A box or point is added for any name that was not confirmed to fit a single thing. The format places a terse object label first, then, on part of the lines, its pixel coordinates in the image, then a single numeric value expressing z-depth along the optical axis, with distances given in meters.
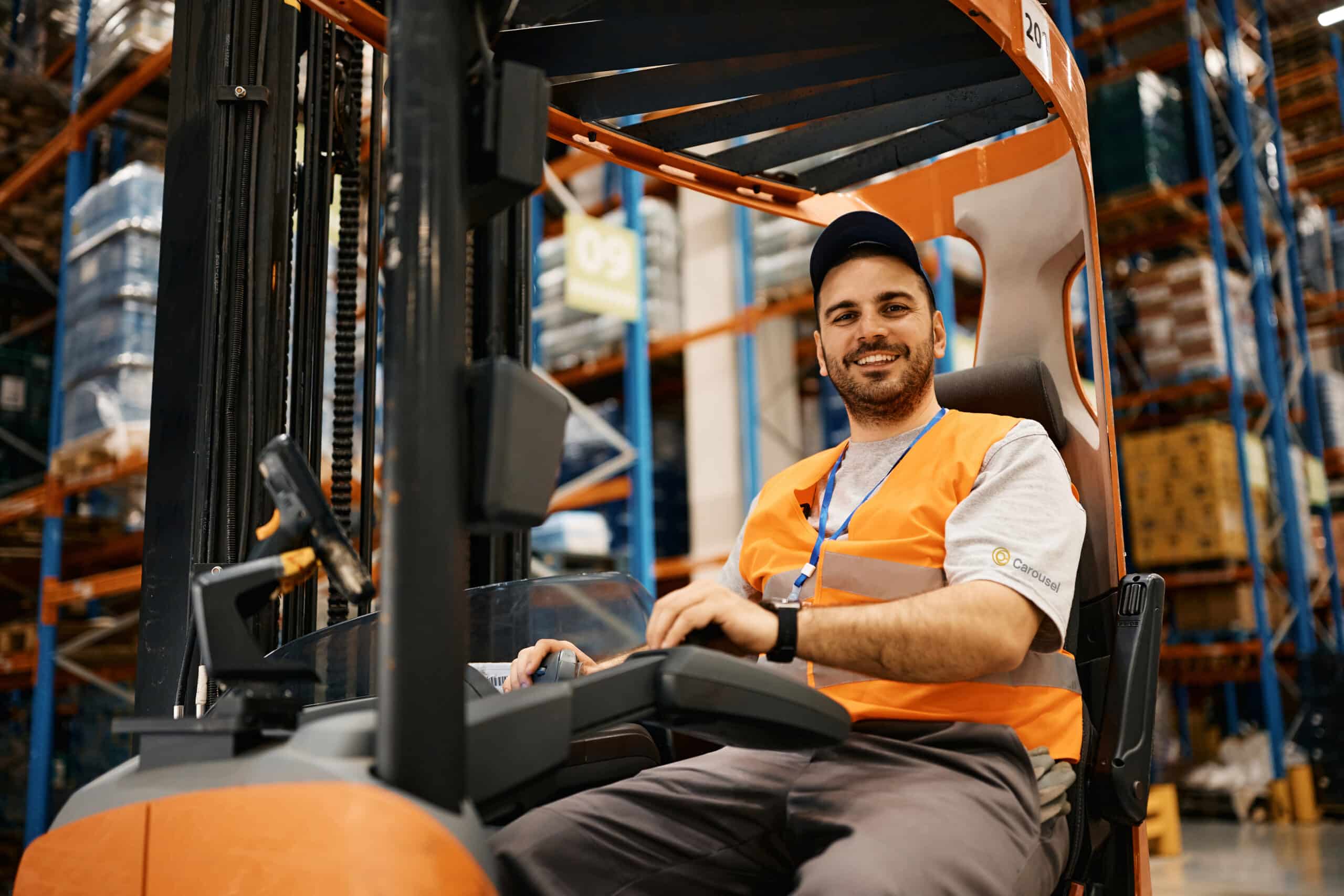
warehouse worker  1.43
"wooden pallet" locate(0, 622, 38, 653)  6.75
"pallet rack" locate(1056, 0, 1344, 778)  8.14
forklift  1.05
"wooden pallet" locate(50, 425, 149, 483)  5.48
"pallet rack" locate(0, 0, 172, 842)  5.61
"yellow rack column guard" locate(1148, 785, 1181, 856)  6.11
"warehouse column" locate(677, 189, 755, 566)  8.13
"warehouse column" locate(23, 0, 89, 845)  5.64
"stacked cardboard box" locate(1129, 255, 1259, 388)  8.53
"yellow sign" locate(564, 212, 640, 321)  6.03
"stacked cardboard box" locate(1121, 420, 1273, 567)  8.16
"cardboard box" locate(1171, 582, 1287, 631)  8.23
